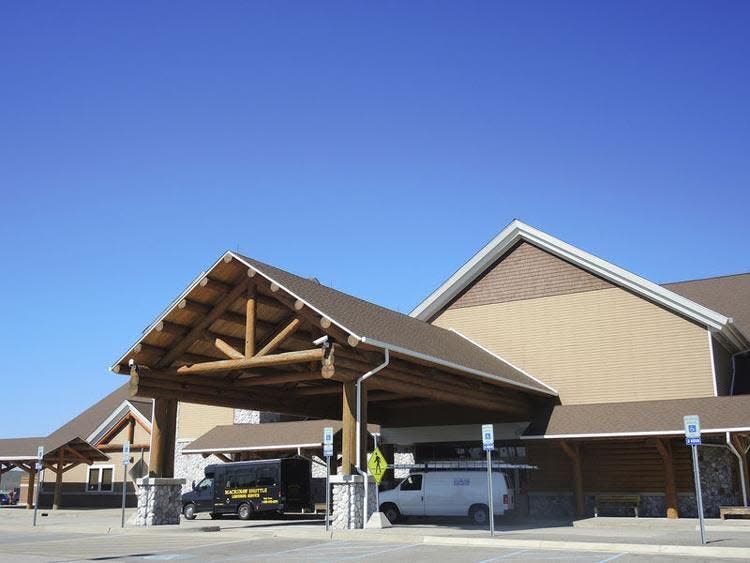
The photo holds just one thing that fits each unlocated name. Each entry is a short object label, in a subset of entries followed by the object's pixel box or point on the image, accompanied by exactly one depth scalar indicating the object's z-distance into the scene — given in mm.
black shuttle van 28438
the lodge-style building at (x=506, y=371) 19734
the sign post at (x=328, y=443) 18980
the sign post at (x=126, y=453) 22812
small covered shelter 38250
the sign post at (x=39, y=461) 25609
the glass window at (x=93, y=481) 42656
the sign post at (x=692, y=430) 15695
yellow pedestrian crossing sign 19188
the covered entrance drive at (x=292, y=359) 18500
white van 23672
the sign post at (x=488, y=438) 17203
